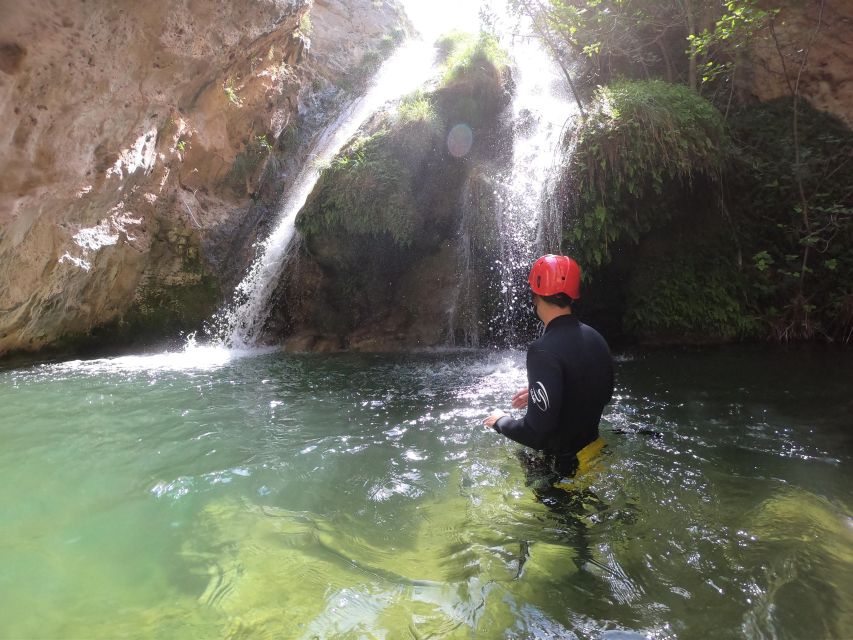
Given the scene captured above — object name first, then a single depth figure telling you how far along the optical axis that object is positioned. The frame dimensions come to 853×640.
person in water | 2.62
